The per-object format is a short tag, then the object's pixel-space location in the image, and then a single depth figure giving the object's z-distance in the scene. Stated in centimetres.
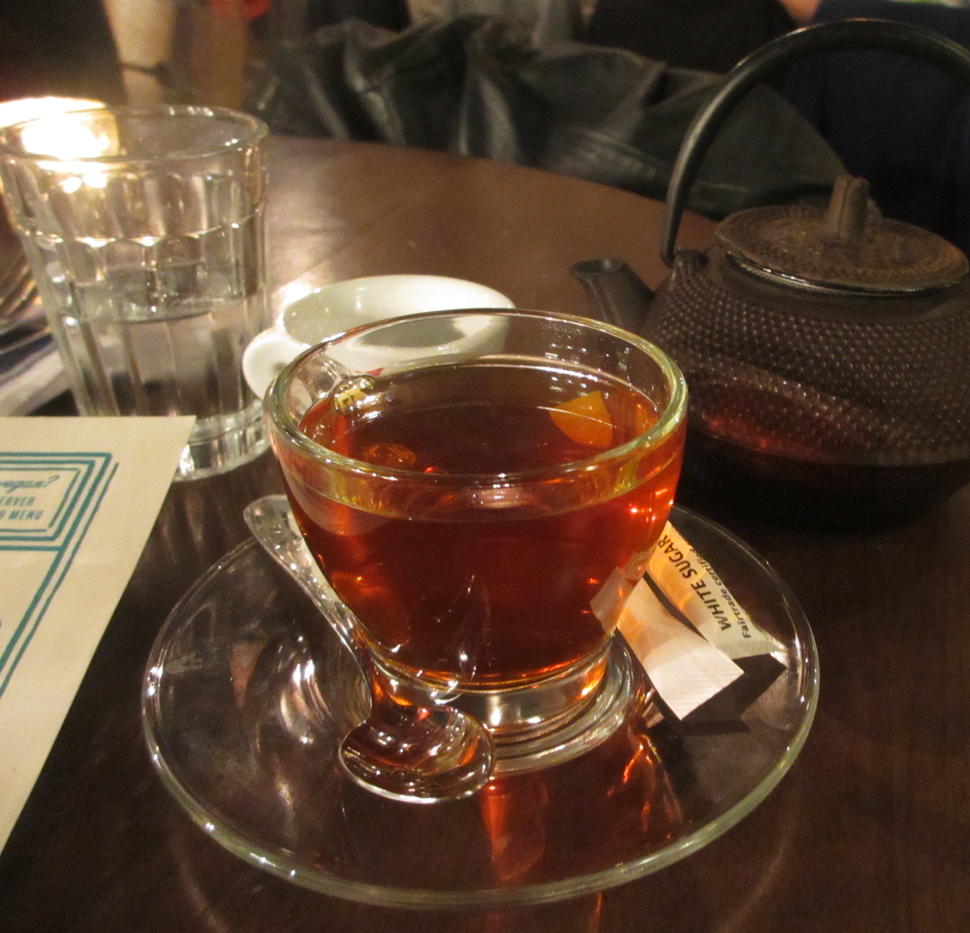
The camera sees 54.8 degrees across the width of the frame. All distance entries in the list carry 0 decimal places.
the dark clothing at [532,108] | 126
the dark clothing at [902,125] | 135
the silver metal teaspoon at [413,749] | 34
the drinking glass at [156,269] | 55
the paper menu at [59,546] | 38
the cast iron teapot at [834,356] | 47
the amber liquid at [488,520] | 35
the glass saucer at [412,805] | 30
